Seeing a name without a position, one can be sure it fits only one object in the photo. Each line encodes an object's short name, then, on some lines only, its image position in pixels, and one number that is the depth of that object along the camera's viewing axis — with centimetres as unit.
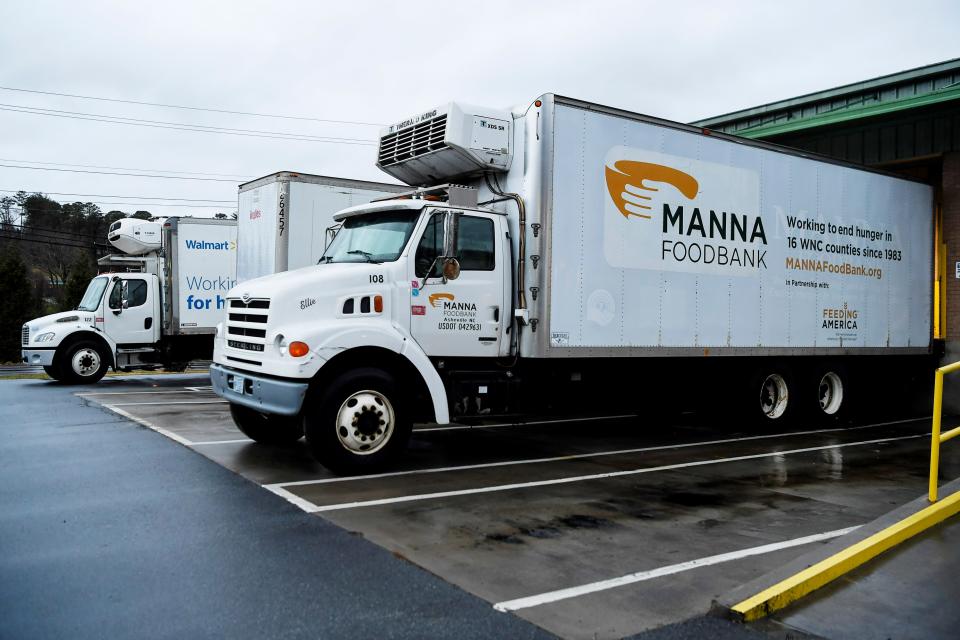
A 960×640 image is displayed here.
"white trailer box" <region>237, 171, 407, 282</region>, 1327
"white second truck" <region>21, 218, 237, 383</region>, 1741
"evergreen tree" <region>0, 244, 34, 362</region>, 3519
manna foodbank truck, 782
